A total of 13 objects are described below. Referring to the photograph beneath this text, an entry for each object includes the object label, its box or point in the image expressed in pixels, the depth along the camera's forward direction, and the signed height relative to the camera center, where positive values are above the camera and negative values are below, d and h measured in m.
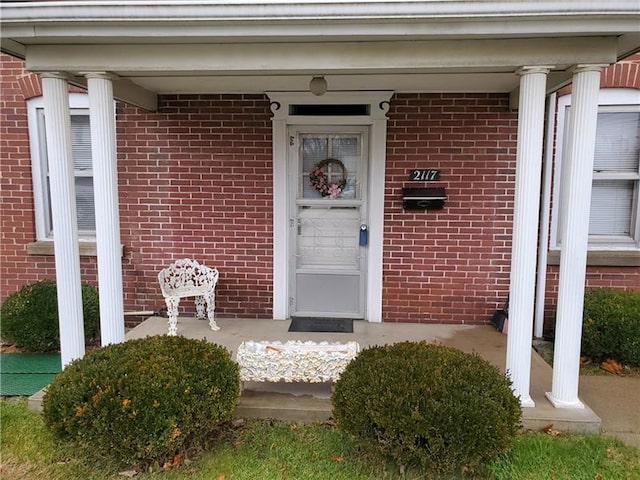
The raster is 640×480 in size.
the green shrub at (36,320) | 4.67 -1.16
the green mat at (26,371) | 3.94 -1.53
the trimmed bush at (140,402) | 2.55 -1.12
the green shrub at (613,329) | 4.32 -1.14
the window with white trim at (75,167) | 5.38 +0.47
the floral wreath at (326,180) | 5.17 +0.31
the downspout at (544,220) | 4.85 -0.12
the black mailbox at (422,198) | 4.99 +0.11
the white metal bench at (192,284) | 4.88 -0.85
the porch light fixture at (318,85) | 3.81 +1.02
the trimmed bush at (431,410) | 2.48 -1.12
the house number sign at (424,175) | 5.02 +0.36
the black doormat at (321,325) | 4.98 -1.30
